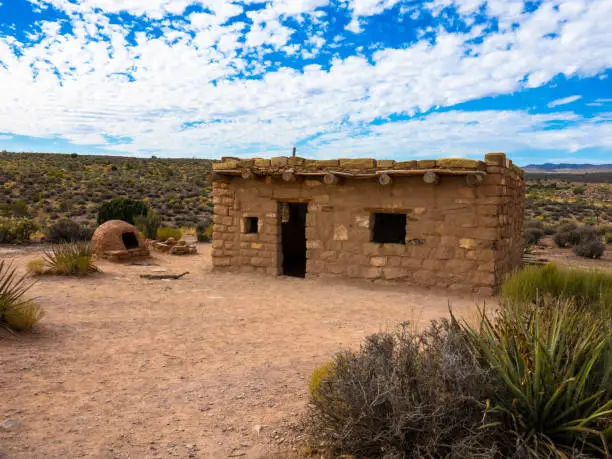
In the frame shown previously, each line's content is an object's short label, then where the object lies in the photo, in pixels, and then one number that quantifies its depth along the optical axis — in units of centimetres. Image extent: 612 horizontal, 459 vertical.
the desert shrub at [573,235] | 1573
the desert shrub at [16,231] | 1352
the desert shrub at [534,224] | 1958
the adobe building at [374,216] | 816
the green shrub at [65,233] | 1391
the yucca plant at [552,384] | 240
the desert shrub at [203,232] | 1619
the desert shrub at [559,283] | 616
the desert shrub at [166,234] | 1477
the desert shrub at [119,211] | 1532
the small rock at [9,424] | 327
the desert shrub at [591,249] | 1453
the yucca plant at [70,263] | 927
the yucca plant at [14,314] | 523
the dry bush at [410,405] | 247
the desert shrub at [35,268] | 912
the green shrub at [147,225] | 1492
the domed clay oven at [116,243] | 1127
